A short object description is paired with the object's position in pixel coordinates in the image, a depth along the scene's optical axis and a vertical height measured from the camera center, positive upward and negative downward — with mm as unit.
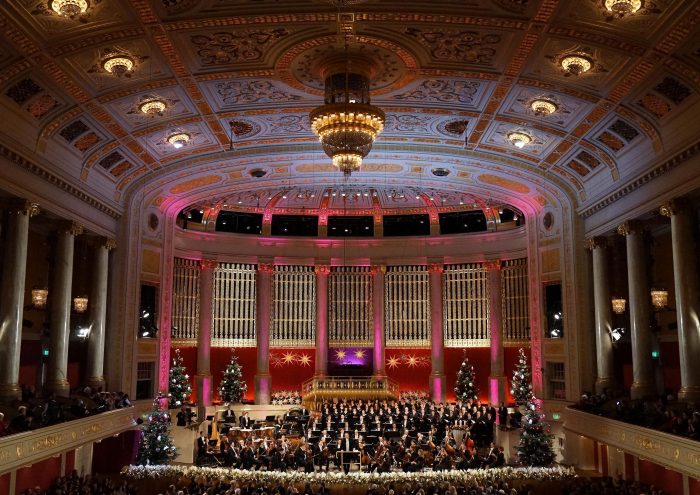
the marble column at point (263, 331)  29844 +268
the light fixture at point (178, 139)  19456 +6007
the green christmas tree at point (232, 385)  27703 -2046
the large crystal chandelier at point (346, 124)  13977 +4576
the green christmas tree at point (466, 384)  28594 -2121
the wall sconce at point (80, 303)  20719 +1095
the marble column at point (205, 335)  28797 +87
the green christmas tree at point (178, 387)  25203 -1952
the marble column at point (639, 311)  19047 +713
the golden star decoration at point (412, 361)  31688 -1214
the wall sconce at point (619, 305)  20562 +946
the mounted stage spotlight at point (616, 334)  21706 +34
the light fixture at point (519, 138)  19562 +5997
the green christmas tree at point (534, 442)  20203 -3336
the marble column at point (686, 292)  16141 +1075
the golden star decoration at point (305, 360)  31531 -1134
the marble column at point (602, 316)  21500 +638
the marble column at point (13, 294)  16203 +1111
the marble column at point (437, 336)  30312 -8
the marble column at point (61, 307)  19391 +925
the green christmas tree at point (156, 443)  20438 -3323
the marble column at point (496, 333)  29188 +117
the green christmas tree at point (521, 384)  24891 -1884
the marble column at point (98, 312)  21703 +857
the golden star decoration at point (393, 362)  31781 -1261
